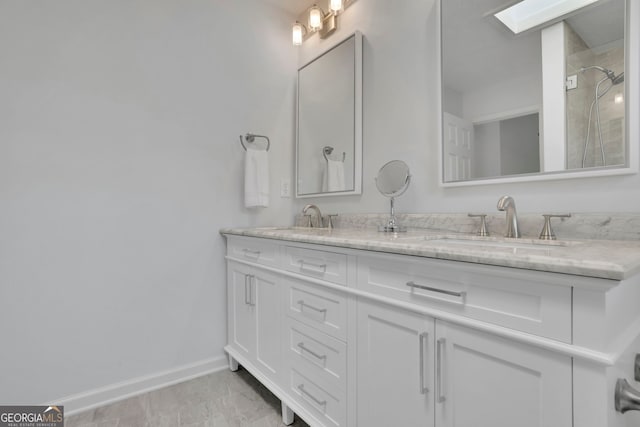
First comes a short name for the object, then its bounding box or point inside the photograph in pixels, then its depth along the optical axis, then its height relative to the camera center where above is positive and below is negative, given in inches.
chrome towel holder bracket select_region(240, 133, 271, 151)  85.0 +19.5
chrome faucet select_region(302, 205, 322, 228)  82.4 -1.0
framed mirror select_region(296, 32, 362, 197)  76.4 +22.7
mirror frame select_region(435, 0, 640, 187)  39.6 +14.6
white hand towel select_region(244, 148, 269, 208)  81.5 +8.3
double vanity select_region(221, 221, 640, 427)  24.7 -12.0
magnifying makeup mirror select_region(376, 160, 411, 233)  62.2 +5.8
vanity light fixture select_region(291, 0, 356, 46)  82.4 +49.7
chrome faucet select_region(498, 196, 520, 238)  45.8 -0.5
